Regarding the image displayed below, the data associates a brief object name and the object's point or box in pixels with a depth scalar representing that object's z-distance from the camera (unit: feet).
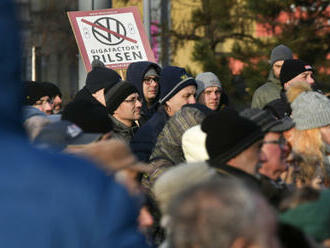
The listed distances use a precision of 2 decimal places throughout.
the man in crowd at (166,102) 43.89
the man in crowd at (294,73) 54.13
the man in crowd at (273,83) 58.13
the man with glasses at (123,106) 46.50
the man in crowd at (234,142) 27.55
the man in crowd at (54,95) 62.04
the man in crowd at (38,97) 57.41
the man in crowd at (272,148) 29.30
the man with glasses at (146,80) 56.18
